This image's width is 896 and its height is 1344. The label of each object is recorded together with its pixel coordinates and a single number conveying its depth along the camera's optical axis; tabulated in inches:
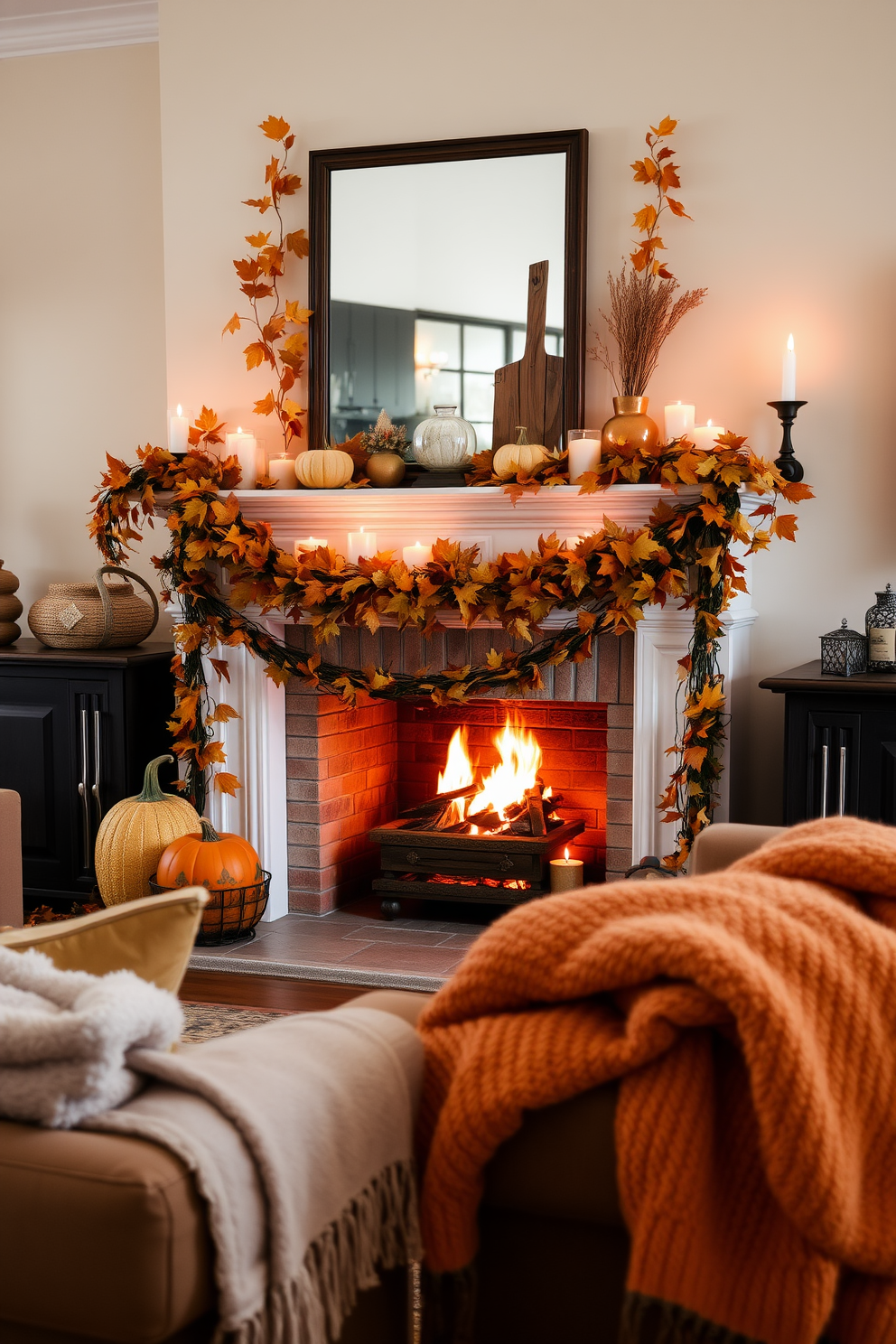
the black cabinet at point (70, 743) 149.9
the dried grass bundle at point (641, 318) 134.7
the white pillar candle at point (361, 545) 136.6
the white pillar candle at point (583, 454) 129.6
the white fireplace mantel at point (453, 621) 132.3
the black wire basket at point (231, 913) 135.3
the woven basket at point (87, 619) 156.7
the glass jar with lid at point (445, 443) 140.0
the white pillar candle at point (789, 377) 129.3
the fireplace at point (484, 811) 143.8
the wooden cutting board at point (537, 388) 139.0
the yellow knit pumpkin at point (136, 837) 138.2
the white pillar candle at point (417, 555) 136.1
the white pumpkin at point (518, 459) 132.3
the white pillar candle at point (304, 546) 138.3
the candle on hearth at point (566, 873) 141.6
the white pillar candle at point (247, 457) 143.8
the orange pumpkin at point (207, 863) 134.3
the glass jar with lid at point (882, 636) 126.3
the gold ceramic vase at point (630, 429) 129.5
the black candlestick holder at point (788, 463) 133.6
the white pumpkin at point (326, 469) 140.7
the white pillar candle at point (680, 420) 130.3
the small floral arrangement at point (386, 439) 143.1
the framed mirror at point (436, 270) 138.8
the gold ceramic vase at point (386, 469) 140.6
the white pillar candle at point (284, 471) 143.9
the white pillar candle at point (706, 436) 127.4
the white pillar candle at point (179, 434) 147.9
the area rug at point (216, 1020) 110.9
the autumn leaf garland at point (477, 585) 125.7
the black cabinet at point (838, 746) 119.1
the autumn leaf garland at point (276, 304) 146.5
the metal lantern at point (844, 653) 123.3
